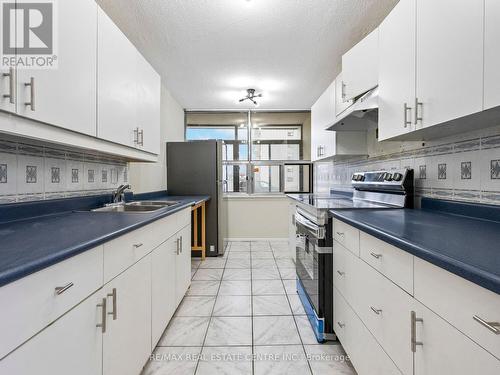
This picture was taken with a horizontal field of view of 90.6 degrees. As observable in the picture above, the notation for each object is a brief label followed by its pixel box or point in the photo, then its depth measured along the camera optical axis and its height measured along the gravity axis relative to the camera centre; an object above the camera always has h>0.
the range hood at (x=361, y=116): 1.73 +0.54
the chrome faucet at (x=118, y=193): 2.08 -0.09
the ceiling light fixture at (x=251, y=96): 3.54 +1.30
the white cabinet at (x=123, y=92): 1.44 +0.63
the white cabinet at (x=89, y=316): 0.62 -0.46
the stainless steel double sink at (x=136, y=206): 1.94 -0.21
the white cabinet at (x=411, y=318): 0.60 -0.44
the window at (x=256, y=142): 4.65 +0.77
